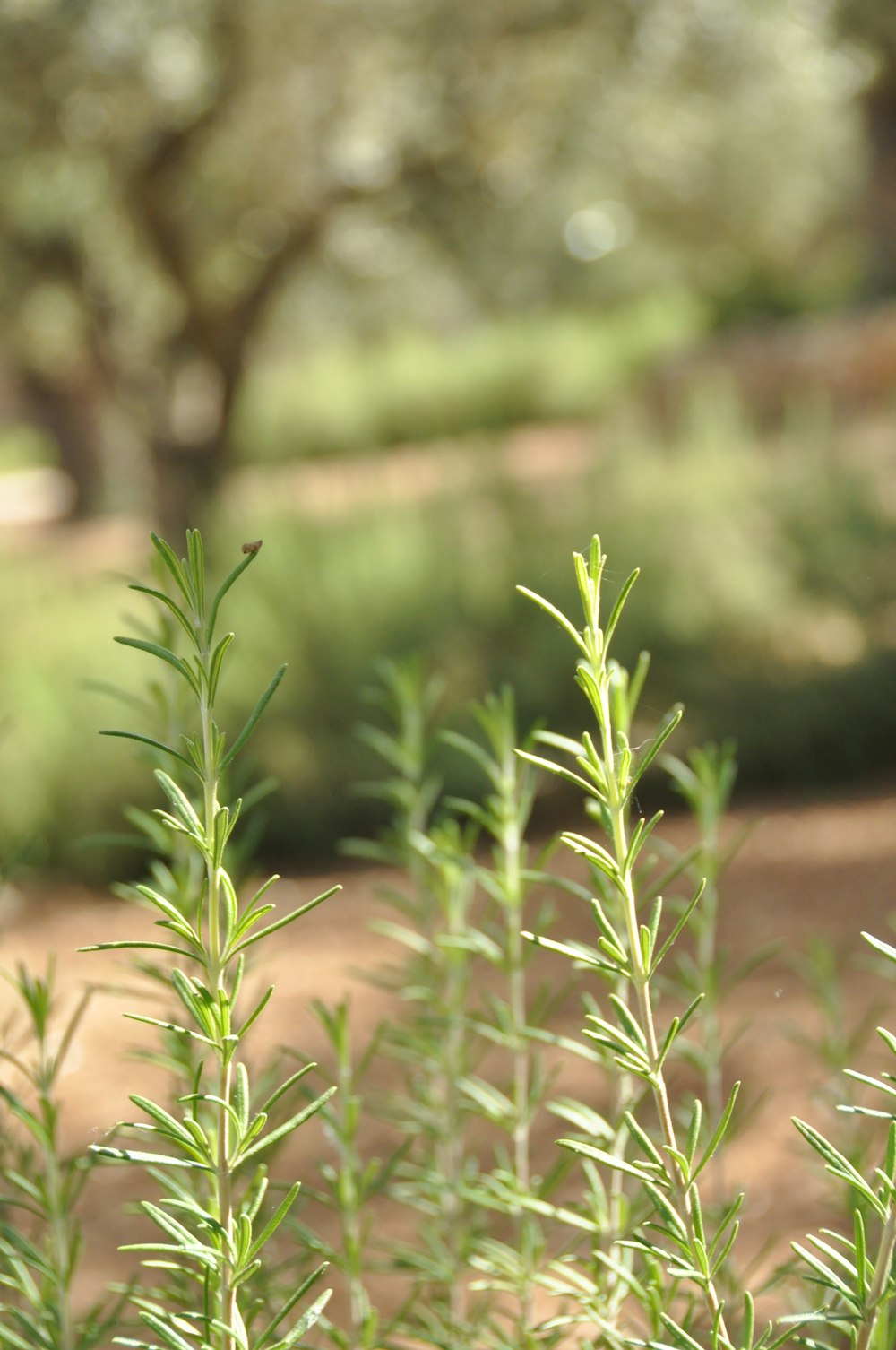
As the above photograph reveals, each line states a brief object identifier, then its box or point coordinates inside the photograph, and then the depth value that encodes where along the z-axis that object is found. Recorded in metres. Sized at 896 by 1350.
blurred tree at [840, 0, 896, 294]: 12.56
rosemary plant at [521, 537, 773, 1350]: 0.54
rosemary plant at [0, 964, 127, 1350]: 0.75
